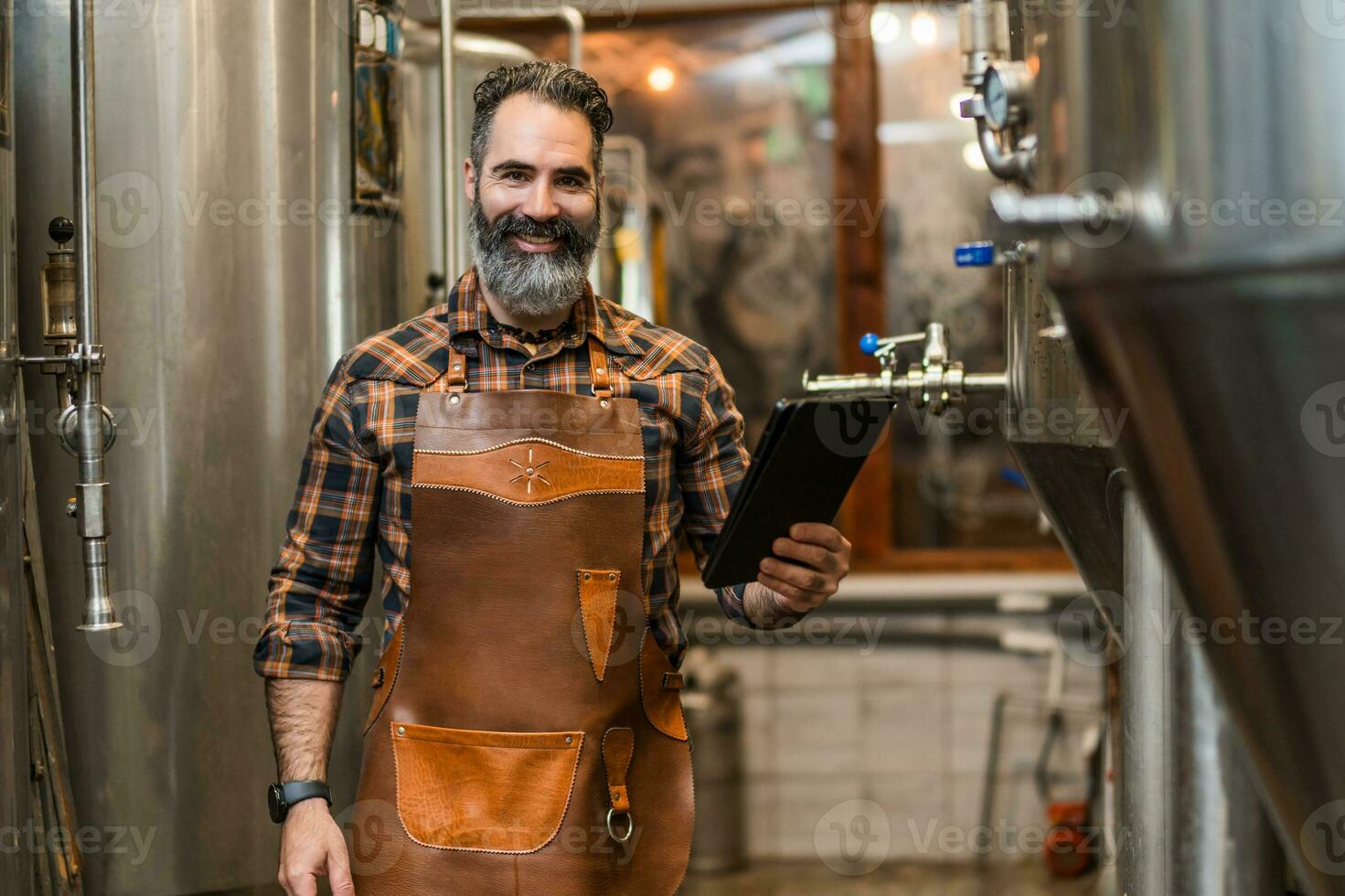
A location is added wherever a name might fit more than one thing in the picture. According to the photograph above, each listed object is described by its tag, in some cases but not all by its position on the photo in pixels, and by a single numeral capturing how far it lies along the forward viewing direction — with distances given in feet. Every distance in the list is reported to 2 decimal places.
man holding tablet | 4.98
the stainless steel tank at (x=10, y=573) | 4.99
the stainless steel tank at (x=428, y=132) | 9.18
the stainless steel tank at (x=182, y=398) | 6.02
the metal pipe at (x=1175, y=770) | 3.69
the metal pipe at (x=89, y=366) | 5.21
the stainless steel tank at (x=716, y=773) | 12.07
